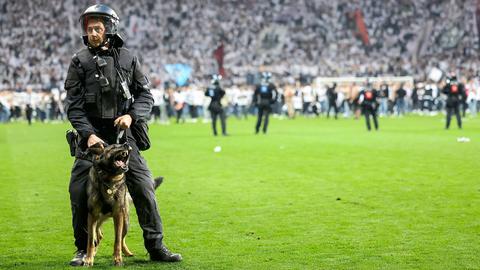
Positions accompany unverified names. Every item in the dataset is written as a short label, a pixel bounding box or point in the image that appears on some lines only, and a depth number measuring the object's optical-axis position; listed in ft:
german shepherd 24.62
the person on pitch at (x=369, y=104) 109.29
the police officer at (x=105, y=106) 25.84
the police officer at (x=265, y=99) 105.70
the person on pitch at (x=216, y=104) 102.63
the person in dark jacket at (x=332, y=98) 157.69
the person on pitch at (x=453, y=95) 107.45
